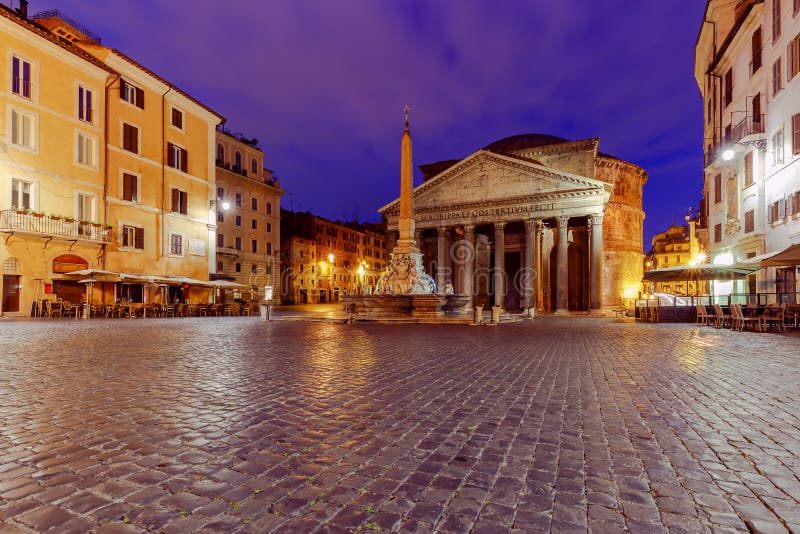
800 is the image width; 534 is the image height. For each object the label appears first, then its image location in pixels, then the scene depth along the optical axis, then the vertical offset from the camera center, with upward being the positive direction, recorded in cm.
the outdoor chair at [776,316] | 1479 -116
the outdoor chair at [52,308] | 2194 -131
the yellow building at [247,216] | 4244 +654
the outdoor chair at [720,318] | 1687 -136
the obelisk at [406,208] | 2156 +348
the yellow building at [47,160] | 2083 +599
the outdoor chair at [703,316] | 1894 -143
